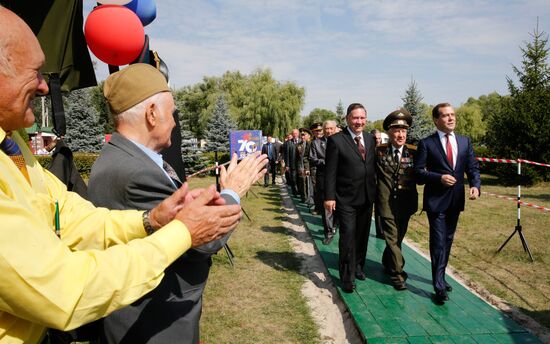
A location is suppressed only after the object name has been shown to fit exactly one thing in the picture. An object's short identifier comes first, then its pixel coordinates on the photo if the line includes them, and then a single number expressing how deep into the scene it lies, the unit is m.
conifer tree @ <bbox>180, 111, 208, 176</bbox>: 21.75
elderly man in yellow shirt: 0.97
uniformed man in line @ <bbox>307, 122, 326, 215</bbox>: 9.09
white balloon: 3.51
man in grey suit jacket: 1.73
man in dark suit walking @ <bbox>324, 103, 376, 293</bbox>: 4.84
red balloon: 3.38
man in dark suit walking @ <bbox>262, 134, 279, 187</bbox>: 17.75
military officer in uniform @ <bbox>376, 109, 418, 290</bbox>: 4.83
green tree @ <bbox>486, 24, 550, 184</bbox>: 15.42
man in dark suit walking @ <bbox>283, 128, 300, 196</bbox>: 13.77
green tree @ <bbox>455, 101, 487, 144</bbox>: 54.75
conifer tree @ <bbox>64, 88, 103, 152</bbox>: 25.19
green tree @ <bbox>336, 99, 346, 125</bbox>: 52.96
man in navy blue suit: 4.39
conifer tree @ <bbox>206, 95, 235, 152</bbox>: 26.81
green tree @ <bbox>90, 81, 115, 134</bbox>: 40.58
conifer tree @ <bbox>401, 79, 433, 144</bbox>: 22.69
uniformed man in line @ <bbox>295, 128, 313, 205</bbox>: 11.07
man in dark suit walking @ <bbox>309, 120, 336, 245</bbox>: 7.98
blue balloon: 3.89
